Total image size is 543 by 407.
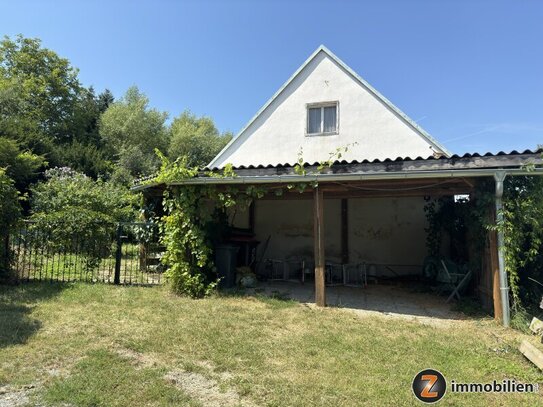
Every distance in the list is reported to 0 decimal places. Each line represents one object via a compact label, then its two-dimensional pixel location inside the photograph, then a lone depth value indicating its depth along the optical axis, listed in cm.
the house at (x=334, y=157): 974
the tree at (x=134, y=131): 2520
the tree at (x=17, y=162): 1636
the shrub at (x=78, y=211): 808
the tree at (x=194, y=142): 2909
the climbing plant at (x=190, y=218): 676
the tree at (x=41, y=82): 2814
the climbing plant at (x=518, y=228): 529
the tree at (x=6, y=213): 682
